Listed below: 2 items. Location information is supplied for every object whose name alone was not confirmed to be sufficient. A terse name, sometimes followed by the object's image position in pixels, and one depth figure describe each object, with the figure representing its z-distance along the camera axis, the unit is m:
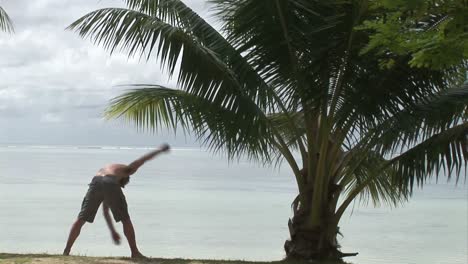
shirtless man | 9.95
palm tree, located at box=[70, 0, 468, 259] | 9.34
